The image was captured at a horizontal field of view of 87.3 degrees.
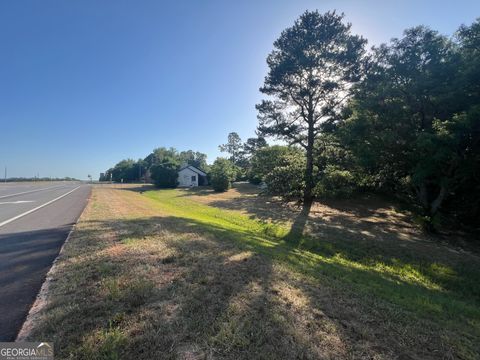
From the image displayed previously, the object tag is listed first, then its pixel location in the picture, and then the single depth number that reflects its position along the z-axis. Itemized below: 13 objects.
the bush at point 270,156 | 25.44
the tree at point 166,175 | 43.75
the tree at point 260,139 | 23.50
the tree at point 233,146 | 80.91
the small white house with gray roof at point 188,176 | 51.50
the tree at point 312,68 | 18.17
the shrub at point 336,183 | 19.17
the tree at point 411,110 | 11.92
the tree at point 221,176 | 34.38
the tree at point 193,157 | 84.37
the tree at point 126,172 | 92.50
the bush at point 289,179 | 21.44
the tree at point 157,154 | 95.38
